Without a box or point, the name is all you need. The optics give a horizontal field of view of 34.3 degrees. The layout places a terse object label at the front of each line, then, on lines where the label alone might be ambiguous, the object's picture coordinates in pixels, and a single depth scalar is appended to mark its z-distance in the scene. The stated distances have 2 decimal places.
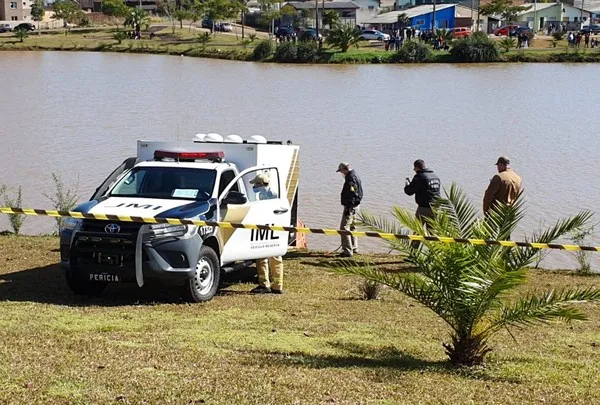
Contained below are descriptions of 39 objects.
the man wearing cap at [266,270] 12.55
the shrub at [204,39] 80.69
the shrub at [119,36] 84.81
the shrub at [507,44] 72.06
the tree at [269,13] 99.50
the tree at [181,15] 96.88
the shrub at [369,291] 12.11
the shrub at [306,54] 69.25
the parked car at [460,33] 79.68
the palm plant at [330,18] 89.19
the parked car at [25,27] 94.69
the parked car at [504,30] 86.68
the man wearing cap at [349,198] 15.44
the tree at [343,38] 71.06
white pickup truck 11.11
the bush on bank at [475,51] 68.75
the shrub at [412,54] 68.50
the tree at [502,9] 101.88
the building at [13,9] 120.75
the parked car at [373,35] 82.12
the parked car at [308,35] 76.85
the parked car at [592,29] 81.94
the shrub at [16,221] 17.33
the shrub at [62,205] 16.95
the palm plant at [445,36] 75.23
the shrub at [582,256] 15.00
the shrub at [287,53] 69.47
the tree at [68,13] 108.56
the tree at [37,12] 111.06
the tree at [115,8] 107.75
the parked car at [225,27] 97.07
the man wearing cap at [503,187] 13.76
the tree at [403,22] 97.56
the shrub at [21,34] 88.35
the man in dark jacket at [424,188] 14.78
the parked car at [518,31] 81.16
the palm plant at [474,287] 8.08
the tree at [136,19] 92.76
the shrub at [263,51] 71.25
